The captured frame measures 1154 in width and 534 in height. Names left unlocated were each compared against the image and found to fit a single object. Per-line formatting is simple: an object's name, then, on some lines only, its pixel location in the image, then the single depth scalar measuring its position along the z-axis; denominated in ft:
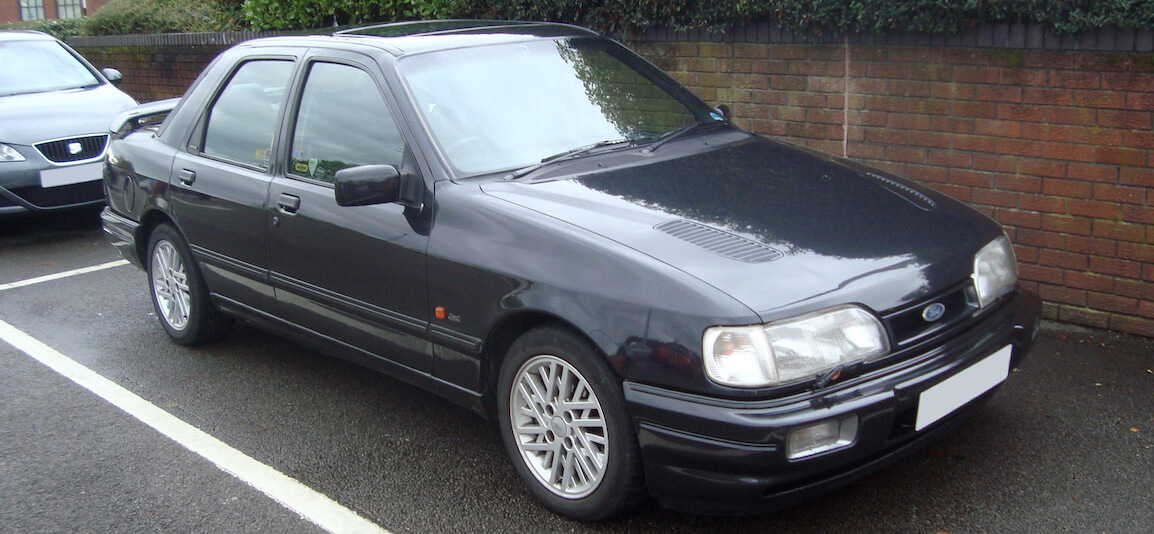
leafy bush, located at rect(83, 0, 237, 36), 41.81
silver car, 26.96
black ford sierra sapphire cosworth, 10.02
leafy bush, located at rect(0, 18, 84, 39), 54.51
